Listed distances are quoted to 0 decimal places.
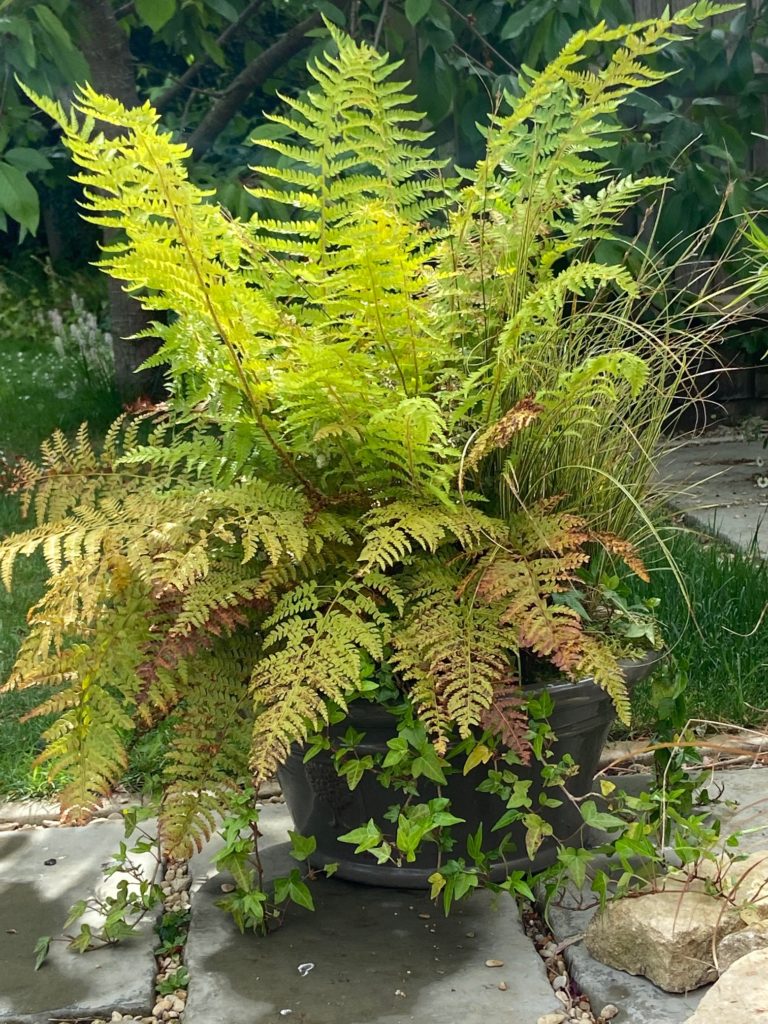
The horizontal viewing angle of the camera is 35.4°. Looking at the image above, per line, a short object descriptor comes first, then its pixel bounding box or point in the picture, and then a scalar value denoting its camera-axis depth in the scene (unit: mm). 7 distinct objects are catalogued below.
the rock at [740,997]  1509
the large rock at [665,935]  1836
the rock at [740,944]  1745
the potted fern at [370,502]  1847
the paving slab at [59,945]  1887
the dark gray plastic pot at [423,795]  1995
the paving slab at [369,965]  1835
